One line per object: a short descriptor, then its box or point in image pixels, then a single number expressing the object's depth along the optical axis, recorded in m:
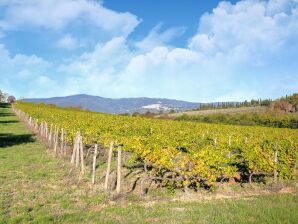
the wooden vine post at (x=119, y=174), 12.69
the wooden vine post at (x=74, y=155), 18.36
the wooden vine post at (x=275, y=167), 15.65
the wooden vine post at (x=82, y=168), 16.19
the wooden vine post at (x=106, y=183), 13.31
